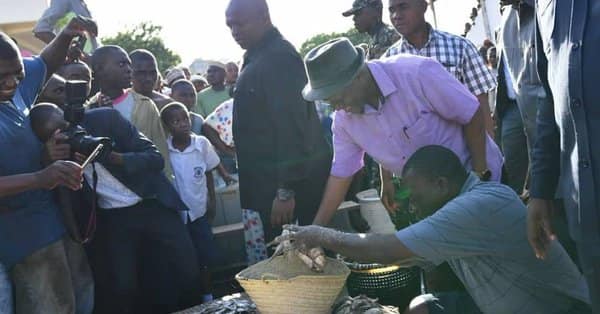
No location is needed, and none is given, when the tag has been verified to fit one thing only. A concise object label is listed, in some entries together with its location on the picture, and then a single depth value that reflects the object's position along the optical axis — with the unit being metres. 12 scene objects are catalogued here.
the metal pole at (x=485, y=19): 13.79
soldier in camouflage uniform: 5.15
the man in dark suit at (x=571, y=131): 1.77
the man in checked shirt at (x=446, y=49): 4.07
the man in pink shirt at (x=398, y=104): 2.86
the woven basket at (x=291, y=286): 2.82
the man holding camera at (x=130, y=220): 3.62
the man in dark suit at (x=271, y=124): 3.83
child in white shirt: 4.47
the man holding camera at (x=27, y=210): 2.86
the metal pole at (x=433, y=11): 20.11
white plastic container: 5.60
